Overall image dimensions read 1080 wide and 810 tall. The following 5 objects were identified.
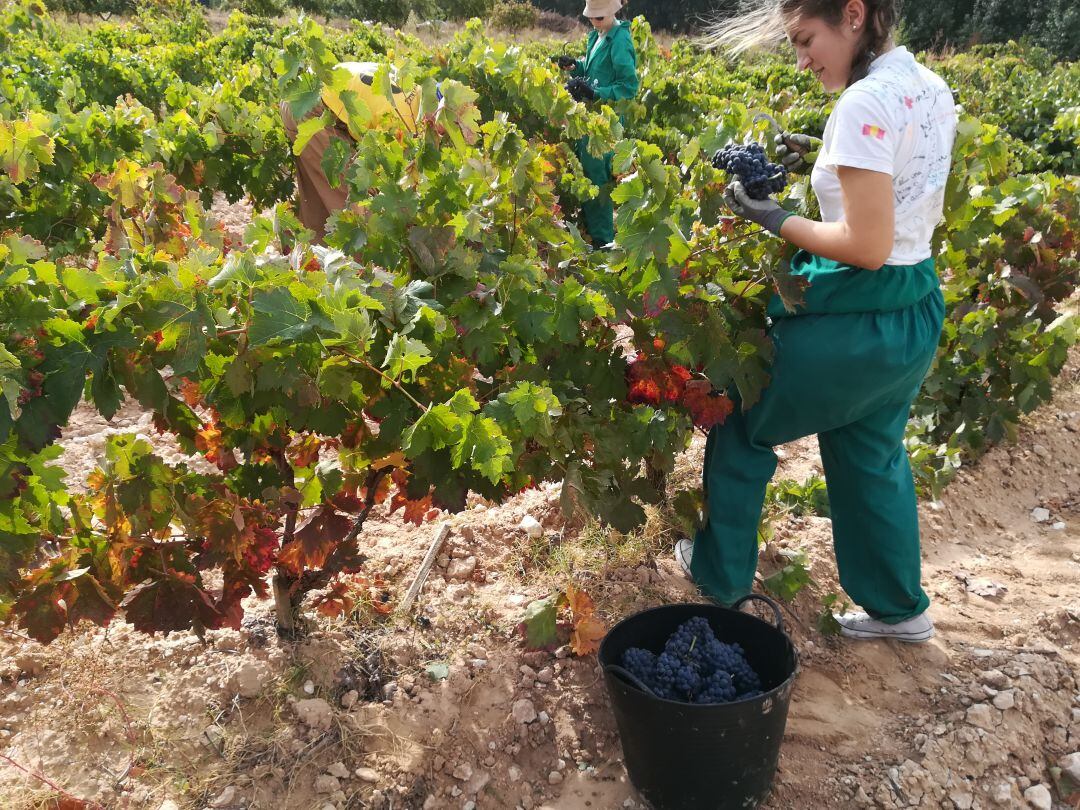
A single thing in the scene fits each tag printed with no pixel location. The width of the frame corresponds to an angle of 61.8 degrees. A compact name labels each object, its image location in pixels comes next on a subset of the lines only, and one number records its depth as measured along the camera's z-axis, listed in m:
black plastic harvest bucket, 2.10
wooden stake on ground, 2.90
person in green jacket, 6.13
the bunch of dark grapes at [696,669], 2.21
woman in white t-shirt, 2.04
